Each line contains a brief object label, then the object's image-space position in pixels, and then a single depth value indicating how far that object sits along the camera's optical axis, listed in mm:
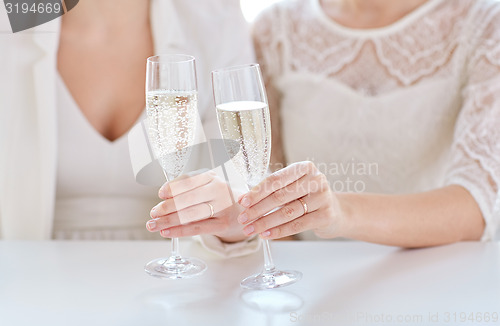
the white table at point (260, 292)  995
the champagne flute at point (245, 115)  991
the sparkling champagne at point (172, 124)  1025
